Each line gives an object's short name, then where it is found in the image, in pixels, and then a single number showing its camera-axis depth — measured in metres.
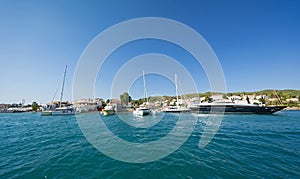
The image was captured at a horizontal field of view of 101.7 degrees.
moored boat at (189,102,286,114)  28.80
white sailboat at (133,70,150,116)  30.09
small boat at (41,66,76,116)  34.09
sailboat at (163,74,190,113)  35.72
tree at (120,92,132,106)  63.97
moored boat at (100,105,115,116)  31.58
